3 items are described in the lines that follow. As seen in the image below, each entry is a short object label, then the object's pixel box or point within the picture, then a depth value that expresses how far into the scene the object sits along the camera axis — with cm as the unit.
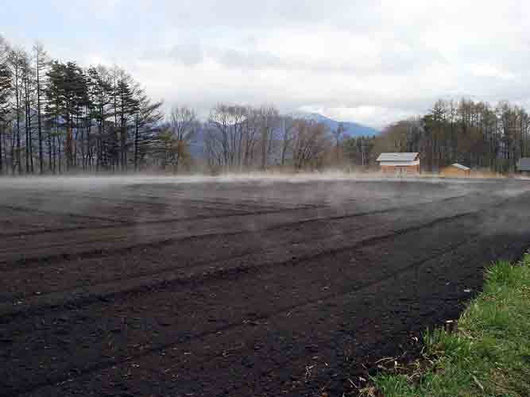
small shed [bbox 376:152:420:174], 6806
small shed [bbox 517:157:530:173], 7200
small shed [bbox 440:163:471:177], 6494
